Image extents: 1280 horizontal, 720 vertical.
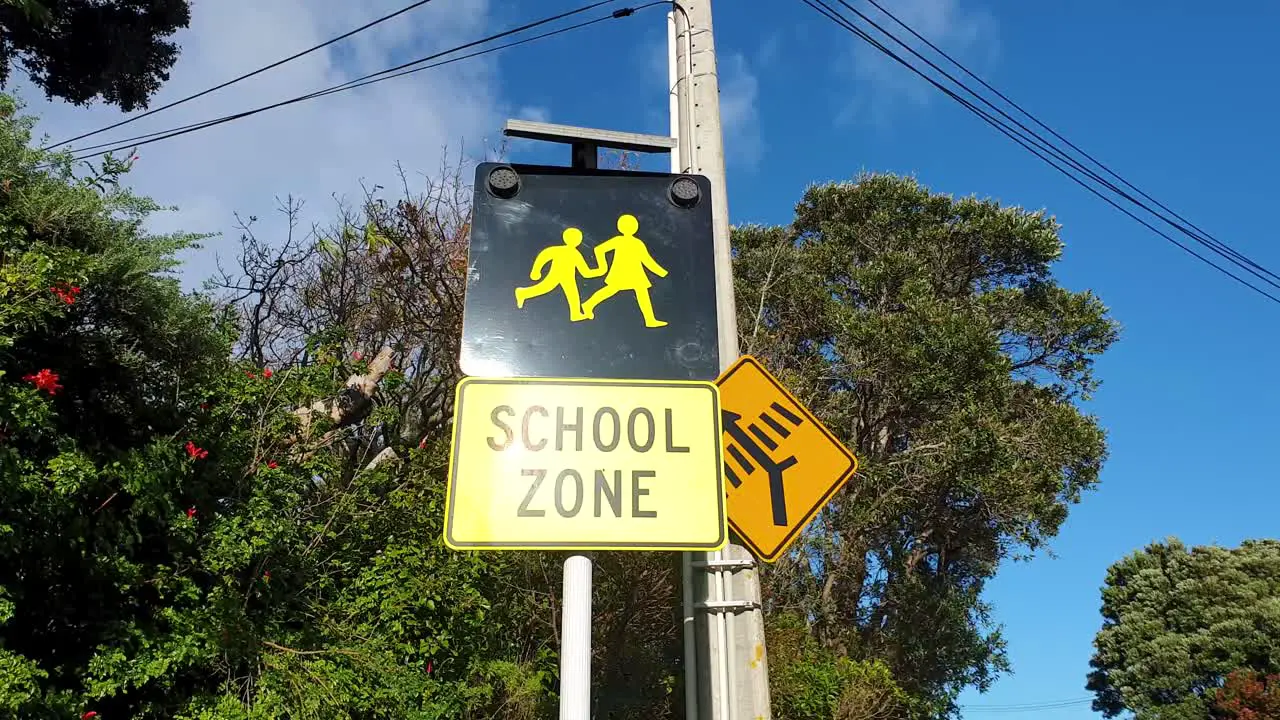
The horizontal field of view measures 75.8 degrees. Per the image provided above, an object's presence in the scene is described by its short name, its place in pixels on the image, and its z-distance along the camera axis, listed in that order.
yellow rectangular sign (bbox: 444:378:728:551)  2.00
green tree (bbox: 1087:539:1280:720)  28.56
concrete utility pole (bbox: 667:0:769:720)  2.87
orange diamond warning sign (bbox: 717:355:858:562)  3.10
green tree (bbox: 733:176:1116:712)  13.88
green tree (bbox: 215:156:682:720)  10.51
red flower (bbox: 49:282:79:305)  5.45
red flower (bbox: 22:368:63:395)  5.28
